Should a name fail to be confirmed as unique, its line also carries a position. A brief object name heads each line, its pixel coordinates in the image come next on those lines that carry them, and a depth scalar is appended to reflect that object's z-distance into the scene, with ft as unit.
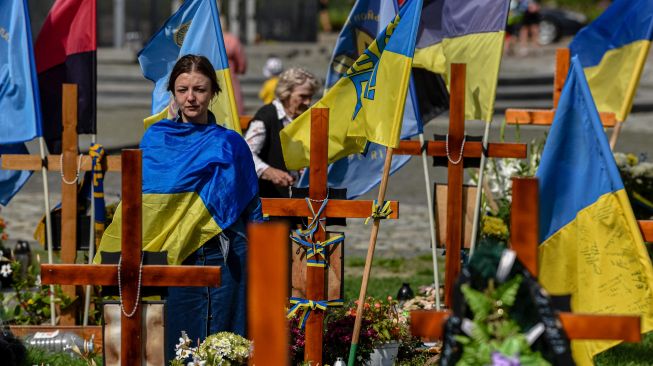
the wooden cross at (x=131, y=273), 31.89
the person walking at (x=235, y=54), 96.78
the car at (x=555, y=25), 248.73
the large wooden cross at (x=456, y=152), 46.34
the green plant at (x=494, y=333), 24.59
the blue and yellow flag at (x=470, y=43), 50.06
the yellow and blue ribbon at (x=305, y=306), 38.52
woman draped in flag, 37.50
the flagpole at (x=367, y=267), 37.60
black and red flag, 51.13
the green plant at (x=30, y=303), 49.26
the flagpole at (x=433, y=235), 46.93
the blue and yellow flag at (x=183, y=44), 45.83
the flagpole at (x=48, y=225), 48.65
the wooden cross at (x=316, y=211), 38.55
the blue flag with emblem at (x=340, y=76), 47.98
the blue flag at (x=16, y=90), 48.73
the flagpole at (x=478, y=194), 46.75
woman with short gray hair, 49.37
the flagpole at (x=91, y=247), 48.08
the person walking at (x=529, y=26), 224.53
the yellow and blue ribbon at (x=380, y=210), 38.50
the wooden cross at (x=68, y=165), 48.55
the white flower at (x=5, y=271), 54.65
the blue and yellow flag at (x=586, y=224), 31.50
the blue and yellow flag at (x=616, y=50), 56.75
